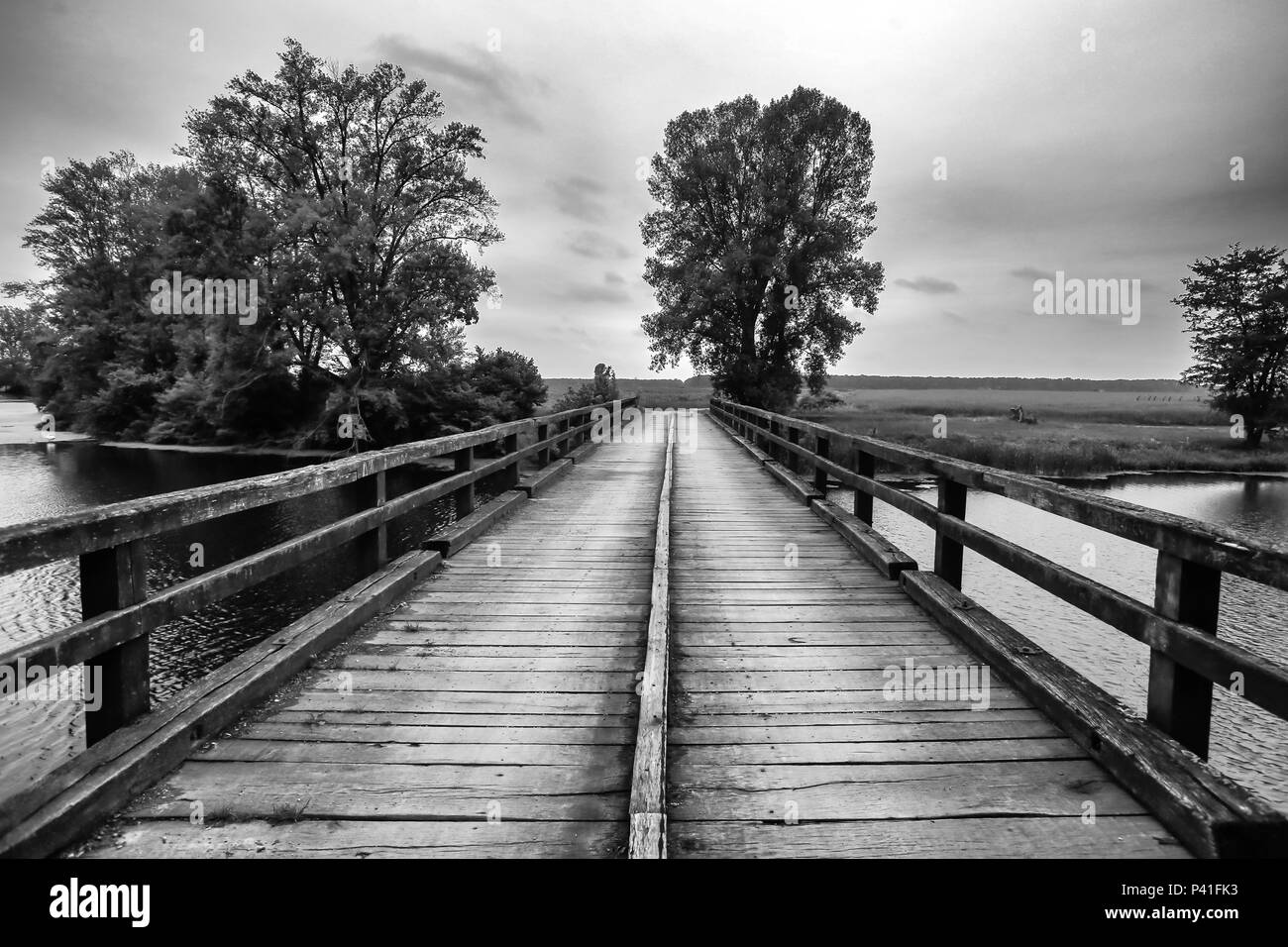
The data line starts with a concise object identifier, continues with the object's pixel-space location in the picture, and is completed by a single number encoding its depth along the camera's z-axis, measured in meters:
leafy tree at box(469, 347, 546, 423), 35.59
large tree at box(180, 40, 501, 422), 27.75
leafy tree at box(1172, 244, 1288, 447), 36.34
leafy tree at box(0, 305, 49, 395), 43.19
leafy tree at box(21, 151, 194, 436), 39.00
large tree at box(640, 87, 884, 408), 33.34
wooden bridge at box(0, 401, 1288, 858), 2.42
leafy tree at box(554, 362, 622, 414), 34.28
